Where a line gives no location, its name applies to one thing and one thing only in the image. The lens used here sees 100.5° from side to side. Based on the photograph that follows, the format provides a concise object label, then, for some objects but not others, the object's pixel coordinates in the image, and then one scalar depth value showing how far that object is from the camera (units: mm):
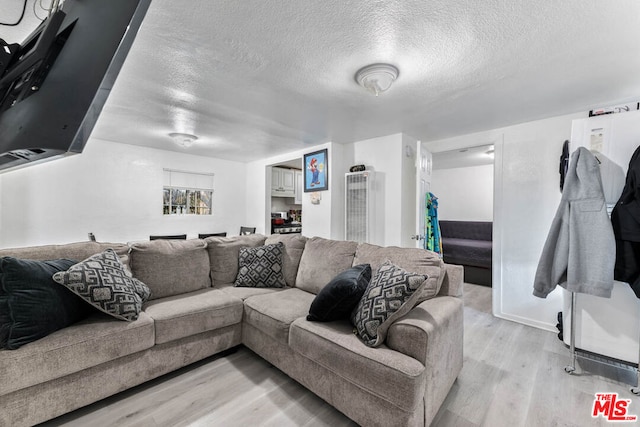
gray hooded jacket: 1902
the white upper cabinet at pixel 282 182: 5934
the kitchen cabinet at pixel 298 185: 6431
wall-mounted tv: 554
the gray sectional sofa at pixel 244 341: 1384
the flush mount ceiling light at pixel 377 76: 1934
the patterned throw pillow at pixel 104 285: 1663
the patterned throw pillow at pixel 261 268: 2619
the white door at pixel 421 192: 3148
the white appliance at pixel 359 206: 3881
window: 4859
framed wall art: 4266
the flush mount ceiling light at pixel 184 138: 3686
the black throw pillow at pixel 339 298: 1675
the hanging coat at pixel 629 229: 1869
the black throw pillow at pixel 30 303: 1436
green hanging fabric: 3635
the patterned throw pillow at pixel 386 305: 1481
